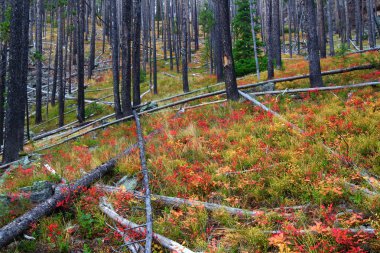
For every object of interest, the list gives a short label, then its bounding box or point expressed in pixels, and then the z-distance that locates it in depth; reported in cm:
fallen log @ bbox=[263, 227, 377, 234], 344
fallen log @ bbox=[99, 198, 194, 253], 383
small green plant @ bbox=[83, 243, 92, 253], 405
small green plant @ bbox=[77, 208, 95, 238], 468
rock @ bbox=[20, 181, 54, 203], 554
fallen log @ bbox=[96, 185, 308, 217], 436
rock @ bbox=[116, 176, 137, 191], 594
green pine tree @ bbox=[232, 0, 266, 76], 2044
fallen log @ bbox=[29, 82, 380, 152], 956
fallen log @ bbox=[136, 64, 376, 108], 1079
